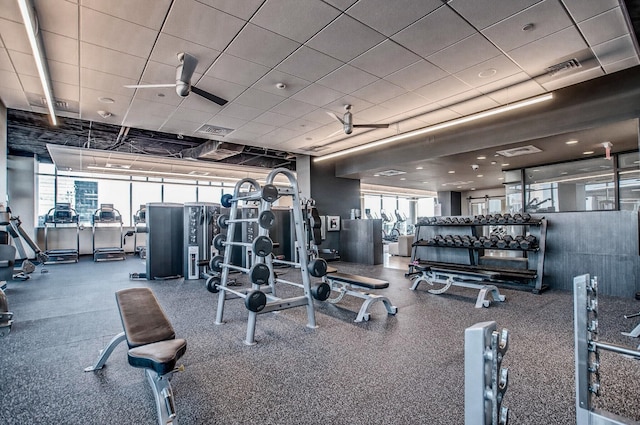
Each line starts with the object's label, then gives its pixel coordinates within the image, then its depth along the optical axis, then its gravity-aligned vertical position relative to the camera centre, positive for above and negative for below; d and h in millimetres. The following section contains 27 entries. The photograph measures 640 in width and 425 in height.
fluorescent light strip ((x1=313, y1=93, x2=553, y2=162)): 4895 +1678
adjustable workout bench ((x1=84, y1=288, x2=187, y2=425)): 1605 -702
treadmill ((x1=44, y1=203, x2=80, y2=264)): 8742 -195
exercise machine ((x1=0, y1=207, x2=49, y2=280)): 5660 -521
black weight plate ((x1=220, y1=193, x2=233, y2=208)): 3886 +205
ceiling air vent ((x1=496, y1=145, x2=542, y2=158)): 5975 +1195
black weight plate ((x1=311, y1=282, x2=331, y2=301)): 3322 -782
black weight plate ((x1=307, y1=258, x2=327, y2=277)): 3299 -533
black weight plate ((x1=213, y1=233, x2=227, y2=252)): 3831 -302
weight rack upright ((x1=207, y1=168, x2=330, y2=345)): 2930 -491
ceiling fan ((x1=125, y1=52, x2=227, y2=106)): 3661 +1703
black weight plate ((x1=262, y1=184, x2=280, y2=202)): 3053 +226
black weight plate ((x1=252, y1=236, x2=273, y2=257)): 2956 -279
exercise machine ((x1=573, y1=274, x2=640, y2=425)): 1146 -506
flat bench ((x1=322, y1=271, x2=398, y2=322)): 3584 -946
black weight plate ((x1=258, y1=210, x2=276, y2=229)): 3018 -25
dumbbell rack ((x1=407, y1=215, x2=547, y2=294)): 4895 -666
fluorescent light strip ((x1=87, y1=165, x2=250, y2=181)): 10045 +1499
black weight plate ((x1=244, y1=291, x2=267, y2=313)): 2838 -745
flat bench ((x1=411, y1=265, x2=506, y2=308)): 4285 -987
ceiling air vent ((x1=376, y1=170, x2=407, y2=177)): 8570 +1147
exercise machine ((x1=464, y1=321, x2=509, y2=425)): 695 -357
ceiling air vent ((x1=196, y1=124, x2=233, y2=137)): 6387 +1765
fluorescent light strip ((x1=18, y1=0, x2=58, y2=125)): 2727 +1756
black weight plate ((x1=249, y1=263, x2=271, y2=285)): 2920 -519
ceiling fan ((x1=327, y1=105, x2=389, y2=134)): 5377 +1591
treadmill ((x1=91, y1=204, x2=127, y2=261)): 9312 -207
